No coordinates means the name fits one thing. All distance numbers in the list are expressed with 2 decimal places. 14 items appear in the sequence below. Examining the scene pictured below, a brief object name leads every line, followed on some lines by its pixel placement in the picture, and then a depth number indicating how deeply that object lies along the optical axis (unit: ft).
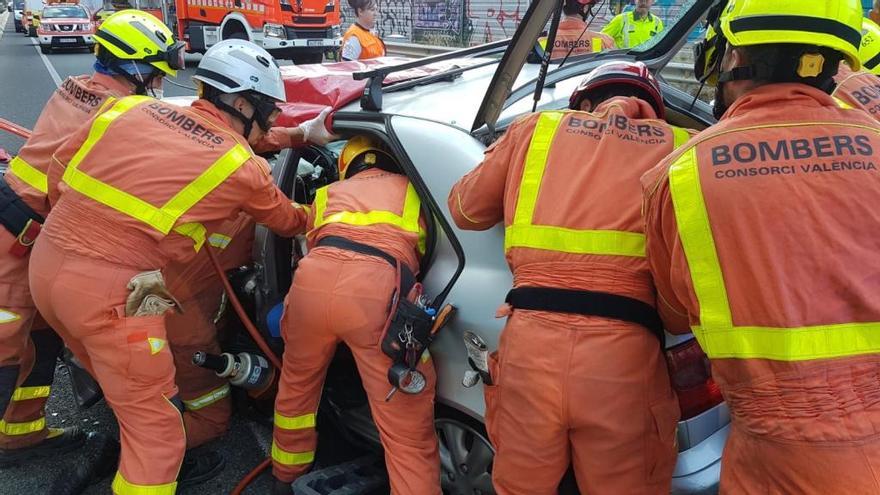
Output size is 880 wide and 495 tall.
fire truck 47.57
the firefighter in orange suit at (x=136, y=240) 8.17
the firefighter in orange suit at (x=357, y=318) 7.97
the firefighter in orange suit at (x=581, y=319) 6.00
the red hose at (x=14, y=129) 11.79
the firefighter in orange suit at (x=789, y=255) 4.44
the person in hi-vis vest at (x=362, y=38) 20.90
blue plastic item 9.94
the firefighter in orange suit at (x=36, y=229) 9.62
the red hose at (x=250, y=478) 9.37
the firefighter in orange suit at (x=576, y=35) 15.84
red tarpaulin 10.37
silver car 6.55
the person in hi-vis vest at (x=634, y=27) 18.26
